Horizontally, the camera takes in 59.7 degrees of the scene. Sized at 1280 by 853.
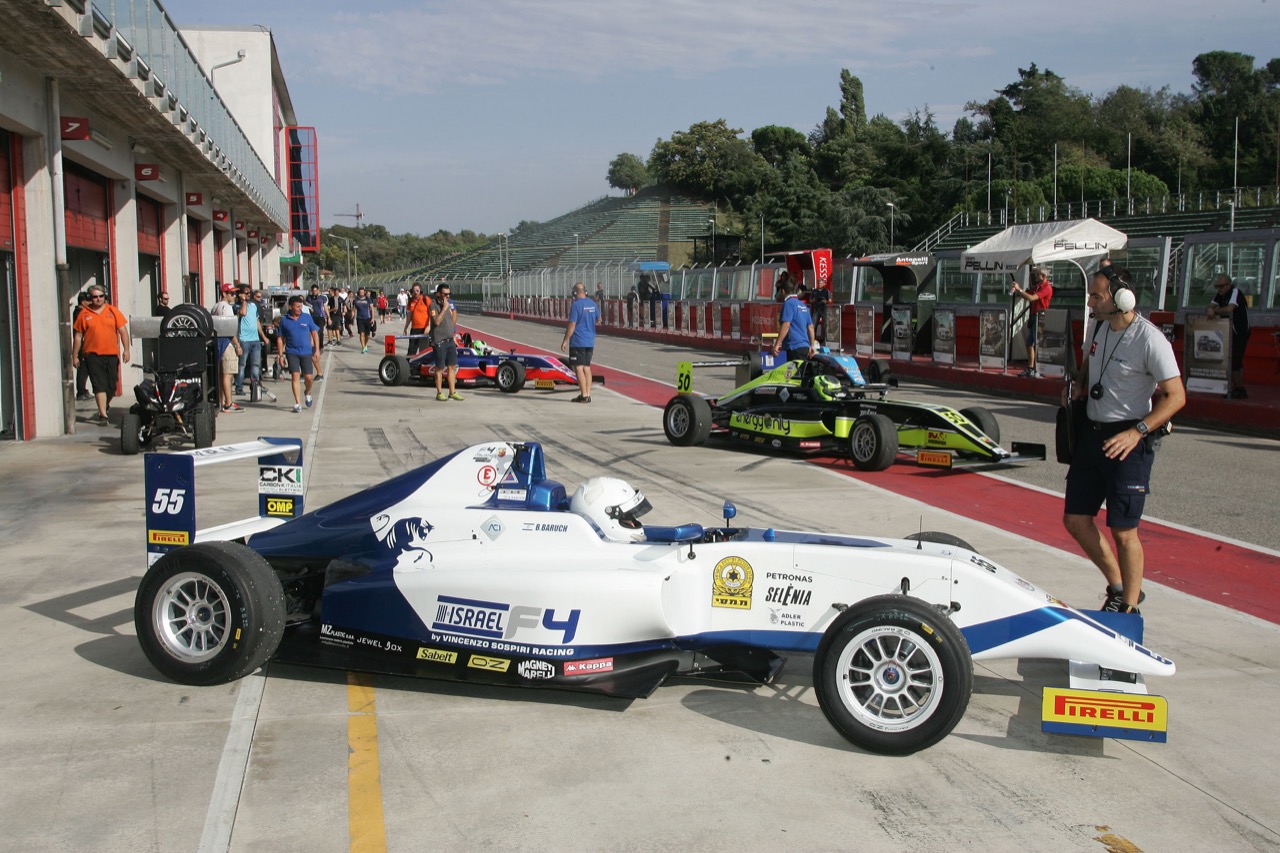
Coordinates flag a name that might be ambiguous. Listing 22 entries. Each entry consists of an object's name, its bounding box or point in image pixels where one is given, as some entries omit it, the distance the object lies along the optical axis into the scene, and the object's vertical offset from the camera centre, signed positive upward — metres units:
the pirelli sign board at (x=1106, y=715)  4.34 -1.63
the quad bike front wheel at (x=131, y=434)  12.55 -1.73
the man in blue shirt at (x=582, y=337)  17.70 -0.77
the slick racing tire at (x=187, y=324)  13.38 -0.51
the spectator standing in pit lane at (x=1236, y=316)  15.99 -0.22
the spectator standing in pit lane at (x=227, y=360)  17.03 -1.19
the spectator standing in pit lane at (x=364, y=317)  33.16 -0.96
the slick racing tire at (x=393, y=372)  21.30 -1.64
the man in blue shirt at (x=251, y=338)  18.62 -0.94
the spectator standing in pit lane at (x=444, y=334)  18.00 -0.78
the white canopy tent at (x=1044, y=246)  20.02 +0.94
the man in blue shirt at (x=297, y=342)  16.97 -0.90
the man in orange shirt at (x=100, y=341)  14.30 -0.80
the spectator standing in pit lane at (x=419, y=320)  23.12 -0.71
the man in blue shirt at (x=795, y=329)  13.48 -0.45
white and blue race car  4.50 -1.39
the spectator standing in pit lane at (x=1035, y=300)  20.13 -0.06
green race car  11.30 -1.38
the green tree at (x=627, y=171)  190.75 +20.33
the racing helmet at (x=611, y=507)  5.48 -1.09
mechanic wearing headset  5.65 -0.65
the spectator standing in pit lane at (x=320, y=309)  31.83 -0.75
